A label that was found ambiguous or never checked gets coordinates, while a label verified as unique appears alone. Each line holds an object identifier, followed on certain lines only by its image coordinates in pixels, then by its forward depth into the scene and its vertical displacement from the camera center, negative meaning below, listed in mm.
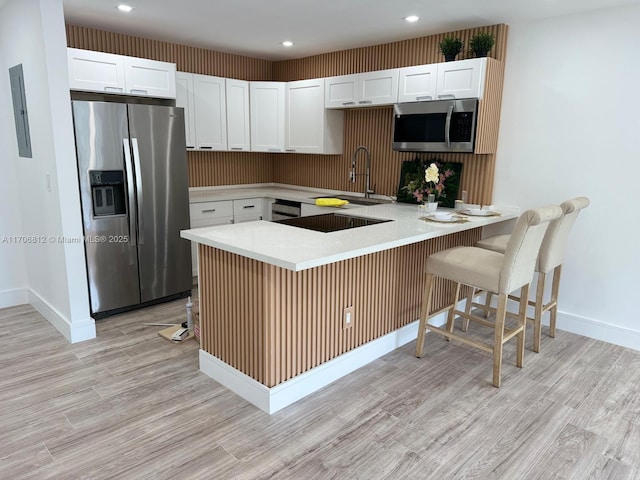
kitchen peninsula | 2311 -868
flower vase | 3435 -396
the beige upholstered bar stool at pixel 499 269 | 2592 -705
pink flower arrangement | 3225 -246
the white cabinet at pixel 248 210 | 4785 -633
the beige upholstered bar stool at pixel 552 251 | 3004 -676
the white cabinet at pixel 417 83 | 3631 +599
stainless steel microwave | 3498 +242
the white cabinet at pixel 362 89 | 3914 +598
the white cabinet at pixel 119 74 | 3537 +627
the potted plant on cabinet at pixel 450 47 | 3576 +868
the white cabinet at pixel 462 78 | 3400 +603
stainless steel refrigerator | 3361 -414
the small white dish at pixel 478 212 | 3459 -440
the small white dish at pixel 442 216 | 3141 -426
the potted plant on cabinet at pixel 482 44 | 3428 +867
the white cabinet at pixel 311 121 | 4605 +340
